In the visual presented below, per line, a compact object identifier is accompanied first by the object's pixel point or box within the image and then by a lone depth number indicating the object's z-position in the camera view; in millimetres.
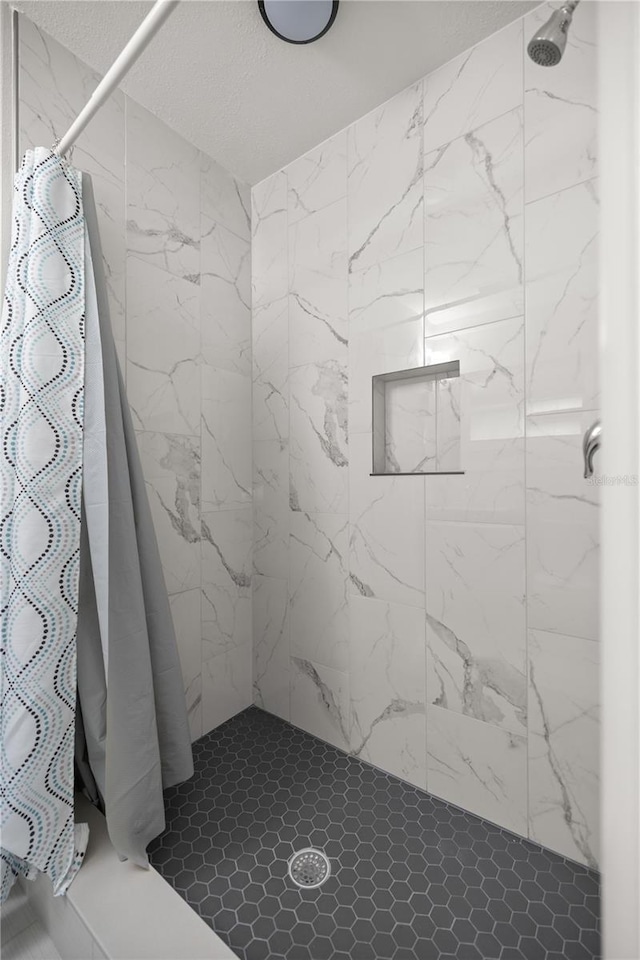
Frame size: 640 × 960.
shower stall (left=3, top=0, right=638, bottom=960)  1070
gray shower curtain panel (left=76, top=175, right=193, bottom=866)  1025
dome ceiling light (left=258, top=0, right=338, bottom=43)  1107
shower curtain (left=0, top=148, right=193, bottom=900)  960
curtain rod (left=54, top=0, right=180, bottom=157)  778
